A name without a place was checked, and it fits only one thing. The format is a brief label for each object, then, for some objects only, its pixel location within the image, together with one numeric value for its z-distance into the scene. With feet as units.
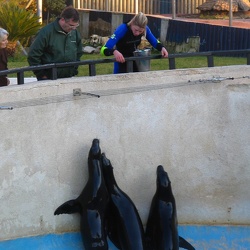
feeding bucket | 33.27
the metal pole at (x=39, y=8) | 80.72
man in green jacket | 31.73
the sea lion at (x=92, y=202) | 30.54
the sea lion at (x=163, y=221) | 30.82
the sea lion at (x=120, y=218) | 30.52
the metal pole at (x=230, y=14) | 74.65
